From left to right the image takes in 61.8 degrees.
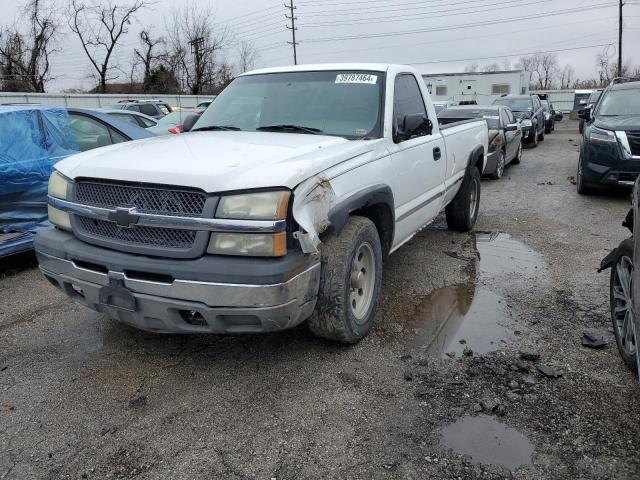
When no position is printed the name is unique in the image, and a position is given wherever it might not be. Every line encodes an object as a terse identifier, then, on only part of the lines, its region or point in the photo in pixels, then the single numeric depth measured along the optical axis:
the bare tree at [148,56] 46.48
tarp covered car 5.39
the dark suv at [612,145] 8.13
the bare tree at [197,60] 46.44
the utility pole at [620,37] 40.19
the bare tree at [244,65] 50.74
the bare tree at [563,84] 77.81
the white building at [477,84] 31.59
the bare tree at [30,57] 39.69
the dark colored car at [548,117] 24.26
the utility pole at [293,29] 53.88
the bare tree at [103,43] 44.03
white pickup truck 2.88
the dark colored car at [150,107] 19.22
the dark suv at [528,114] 17.36
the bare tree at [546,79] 80.62
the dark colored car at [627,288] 3.02
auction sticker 4.35
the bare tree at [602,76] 61.60
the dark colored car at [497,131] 11.01
